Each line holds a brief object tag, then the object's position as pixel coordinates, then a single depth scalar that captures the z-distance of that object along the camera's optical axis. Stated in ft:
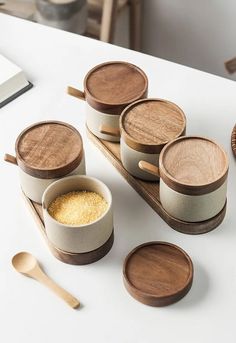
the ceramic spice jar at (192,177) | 3.60
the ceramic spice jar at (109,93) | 4.00
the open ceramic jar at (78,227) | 3.52
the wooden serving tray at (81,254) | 3.64
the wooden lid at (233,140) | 4.08
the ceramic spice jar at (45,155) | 3.72
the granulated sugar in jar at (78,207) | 3.58
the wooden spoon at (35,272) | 3.54
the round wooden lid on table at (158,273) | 3.49
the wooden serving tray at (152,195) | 3.75
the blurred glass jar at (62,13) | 6.52
